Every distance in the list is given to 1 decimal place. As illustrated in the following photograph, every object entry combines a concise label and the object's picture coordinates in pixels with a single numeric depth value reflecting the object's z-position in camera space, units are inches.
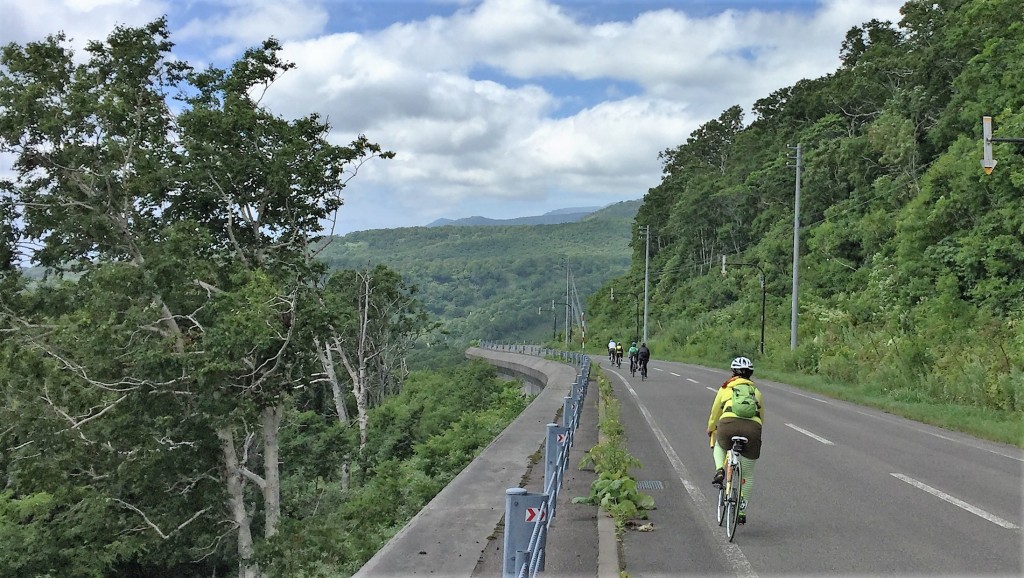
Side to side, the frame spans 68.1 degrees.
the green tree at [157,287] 775.7
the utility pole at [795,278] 1369.2
